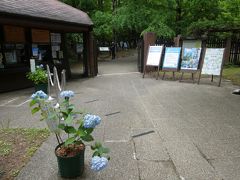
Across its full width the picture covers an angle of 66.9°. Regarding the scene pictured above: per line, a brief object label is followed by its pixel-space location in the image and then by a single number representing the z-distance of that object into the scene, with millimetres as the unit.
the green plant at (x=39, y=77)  5733
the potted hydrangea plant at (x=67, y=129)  2089
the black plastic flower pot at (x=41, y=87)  5728
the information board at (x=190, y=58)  7111
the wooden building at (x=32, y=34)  6213
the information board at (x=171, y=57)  7521
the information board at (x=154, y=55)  7951
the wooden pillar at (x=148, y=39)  9114
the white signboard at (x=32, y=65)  6131
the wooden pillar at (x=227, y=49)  11020
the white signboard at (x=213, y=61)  6633
